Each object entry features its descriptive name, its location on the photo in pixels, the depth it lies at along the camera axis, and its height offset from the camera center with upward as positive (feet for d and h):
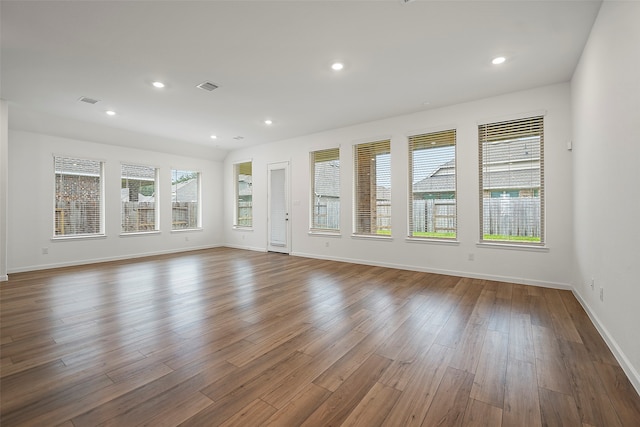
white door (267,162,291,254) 23.94 +0.30
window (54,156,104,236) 19.08 +1.12
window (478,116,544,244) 14.02 +1.59
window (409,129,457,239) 16.33 +1.62
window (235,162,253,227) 27.14 +1.74
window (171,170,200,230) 25.48 +1.24
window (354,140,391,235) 18.62 +1.65
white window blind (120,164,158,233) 22.26 +1.21
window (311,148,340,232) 21.02 +1.72
